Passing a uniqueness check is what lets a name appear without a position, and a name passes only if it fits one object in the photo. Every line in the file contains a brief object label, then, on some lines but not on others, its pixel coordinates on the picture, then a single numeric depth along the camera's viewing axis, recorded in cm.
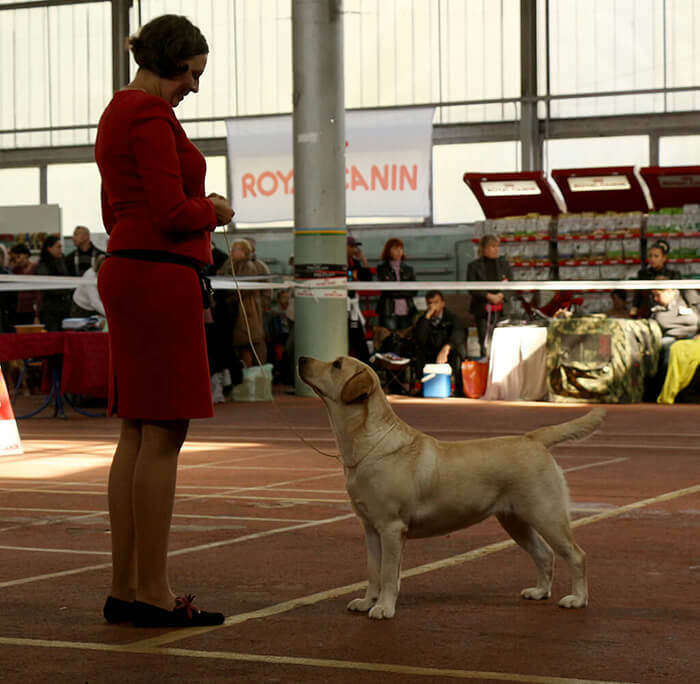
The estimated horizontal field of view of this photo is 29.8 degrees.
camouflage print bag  1351
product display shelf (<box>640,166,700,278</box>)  1717
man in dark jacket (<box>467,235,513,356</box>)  1549
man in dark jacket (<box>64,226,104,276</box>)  1544
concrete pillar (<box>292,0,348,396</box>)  1473
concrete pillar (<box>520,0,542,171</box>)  2214
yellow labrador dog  379
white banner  2005
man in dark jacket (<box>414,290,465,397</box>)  1552
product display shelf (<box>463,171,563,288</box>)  1797
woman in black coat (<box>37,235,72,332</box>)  1510
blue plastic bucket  1513
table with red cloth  1174
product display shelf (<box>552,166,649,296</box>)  1766
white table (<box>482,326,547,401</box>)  1416
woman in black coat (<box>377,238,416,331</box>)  1644
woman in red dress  351
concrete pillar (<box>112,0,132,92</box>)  2561
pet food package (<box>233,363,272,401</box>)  1455
